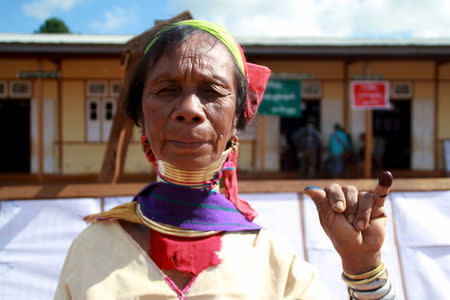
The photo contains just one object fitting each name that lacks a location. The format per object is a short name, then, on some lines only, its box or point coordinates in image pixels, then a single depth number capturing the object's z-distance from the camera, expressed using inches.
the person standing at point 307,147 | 414.0
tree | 1482.5
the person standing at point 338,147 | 409.7
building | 428.1
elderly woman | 49.5
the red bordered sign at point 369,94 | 347.3
